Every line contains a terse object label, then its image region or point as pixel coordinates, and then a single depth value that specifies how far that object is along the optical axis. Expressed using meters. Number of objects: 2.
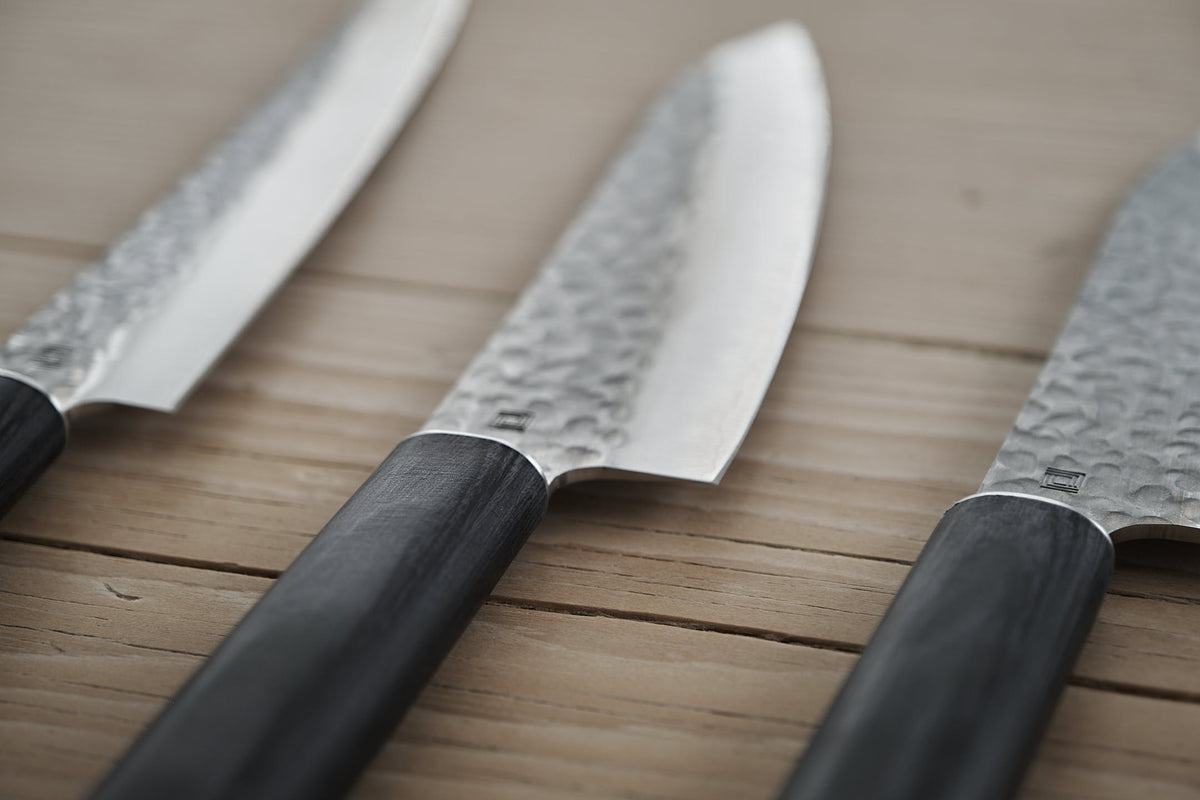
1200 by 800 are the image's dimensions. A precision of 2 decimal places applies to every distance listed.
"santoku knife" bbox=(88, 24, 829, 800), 0.42
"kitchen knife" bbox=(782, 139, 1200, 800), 0.42
